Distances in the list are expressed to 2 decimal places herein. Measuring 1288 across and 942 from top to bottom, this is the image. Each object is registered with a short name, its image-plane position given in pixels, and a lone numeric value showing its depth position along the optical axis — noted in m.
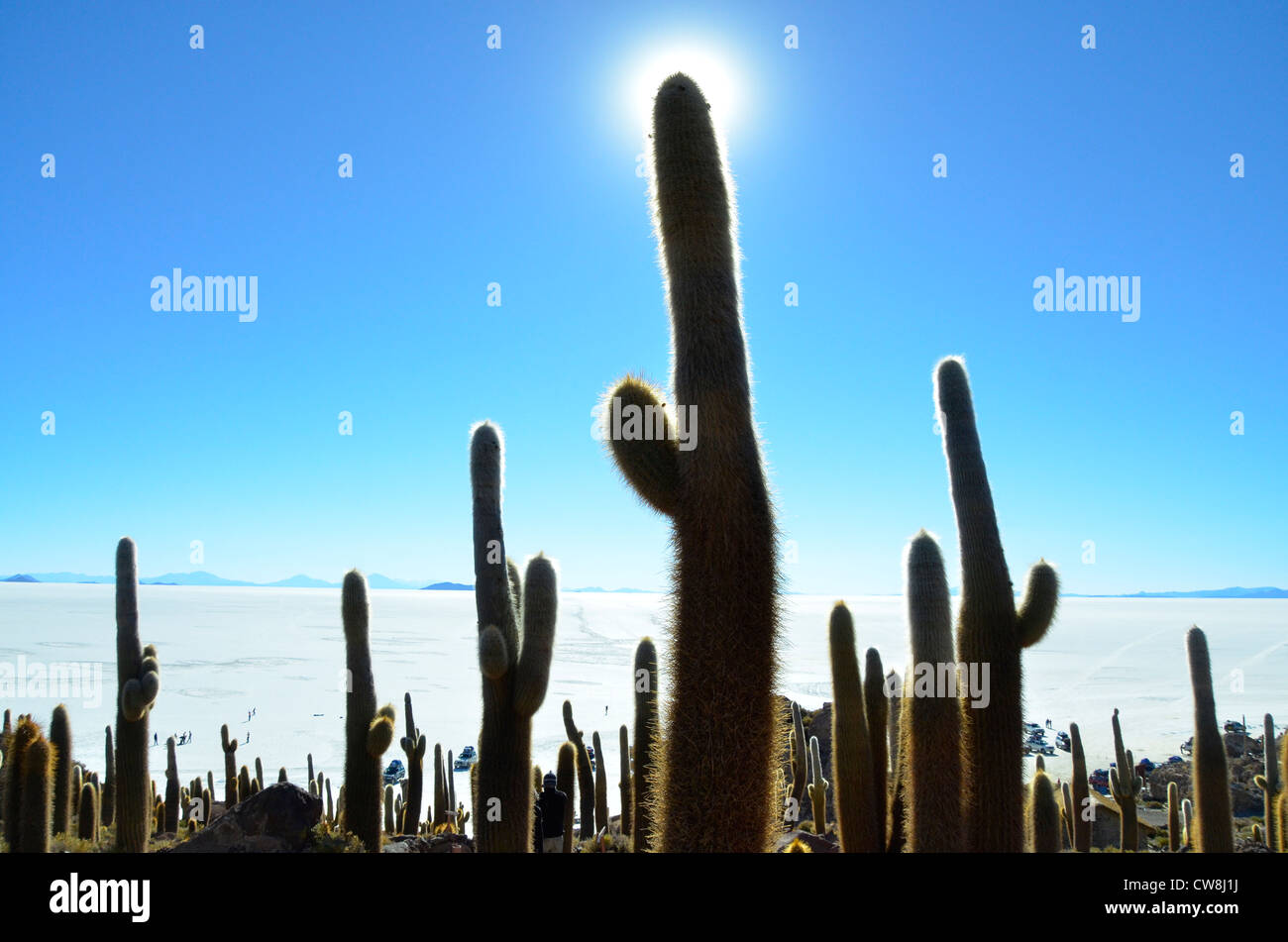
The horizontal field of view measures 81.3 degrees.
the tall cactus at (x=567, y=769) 13.65
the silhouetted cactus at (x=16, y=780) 7.70
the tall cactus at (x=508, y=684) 7.81
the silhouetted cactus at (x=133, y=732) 10.14
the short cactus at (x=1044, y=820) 8.62
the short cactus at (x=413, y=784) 16.33
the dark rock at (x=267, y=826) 11.03
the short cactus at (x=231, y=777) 20.12
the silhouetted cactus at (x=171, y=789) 18.92
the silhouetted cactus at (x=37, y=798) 7.57
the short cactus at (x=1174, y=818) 13.80
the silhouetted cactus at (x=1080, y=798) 12.31
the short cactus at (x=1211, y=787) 9.22
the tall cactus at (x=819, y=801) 12.95
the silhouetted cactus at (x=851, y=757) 7.36
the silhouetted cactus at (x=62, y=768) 11.62
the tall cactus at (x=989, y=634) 6.31
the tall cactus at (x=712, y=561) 3.94
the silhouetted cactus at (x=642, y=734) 7.90
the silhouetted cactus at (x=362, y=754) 10.15
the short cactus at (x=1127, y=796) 12.70
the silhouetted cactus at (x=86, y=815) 14.38
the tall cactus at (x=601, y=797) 15.71
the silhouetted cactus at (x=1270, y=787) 11.30
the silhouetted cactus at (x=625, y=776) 12.88
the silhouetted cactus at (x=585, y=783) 14.89
